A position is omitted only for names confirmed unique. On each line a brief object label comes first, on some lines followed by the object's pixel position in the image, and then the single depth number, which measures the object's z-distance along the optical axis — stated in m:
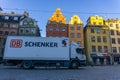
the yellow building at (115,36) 27.93
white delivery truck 11.37
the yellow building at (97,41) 26.82
